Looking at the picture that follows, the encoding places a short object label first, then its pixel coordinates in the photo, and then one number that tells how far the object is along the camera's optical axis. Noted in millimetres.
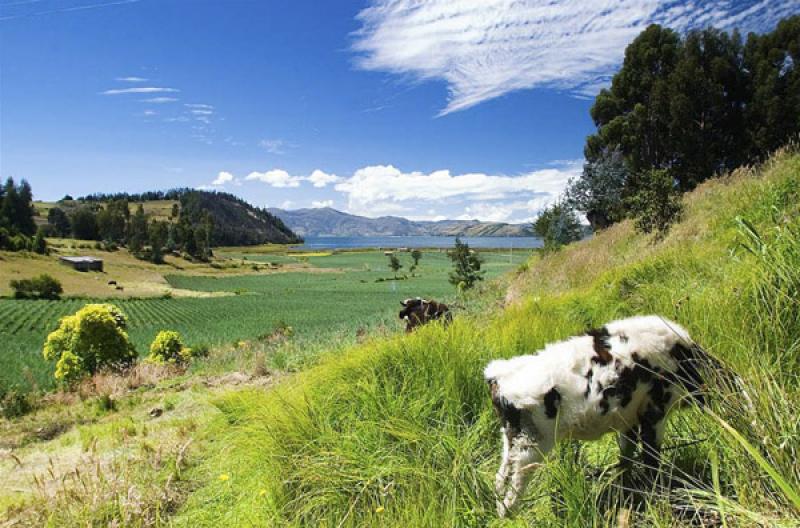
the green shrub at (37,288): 57844
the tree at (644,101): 33188
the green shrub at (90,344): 17453
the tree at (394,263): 86162
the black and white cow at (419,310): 7562
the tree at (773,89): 28734
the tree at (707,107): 30891
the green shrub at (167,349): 19156
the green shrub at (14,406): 11418
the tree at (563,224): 34575
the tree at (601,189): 33562
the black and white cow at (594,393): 2146
